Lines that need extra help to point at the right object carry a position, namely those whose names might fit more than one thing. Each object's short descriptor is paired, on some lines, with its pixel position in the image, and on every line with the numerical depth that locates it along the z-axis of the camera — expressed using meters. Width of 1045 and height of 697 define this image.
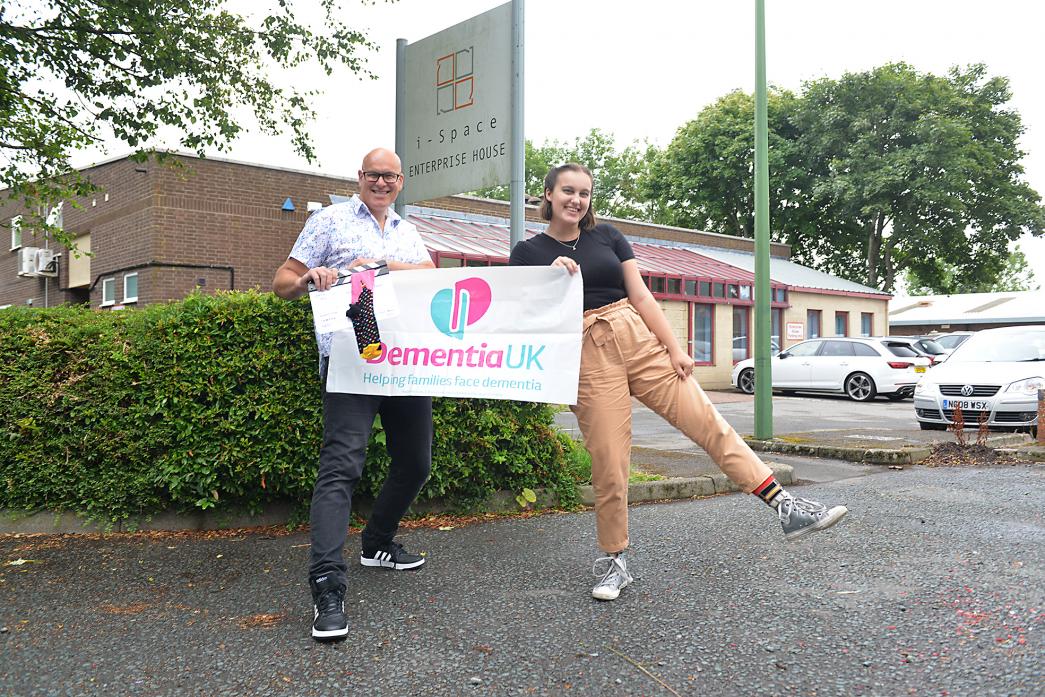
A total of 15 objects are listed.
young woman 3.67
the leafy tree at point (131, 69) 9.61
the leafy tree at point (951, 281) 38.75
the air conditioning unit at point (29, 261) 23.73
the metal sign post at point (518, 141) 6.27
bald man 3.25
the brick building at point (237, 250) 18.30
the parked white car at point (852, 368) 18.88
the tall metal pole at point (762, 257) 9.95
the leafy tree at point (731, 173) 37.88
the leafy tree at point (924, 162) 33.94
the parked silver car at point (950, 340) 23.04
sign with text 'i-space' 6.65
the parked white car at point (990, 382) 10.79
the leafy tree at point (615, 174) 54.47
